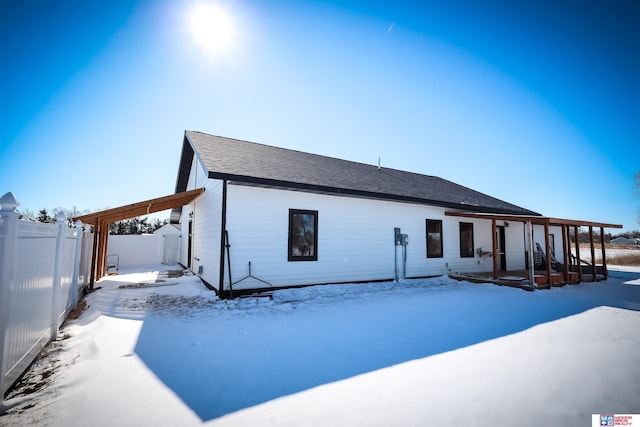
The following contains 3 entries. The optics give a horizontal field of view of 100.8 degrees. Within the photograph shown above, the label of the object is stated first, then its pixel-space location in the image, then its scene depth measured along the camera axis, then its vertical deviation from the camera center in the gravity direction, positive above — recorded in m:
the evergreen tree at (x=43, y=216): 29.93 +1.74
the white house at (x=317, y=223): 7.22 +0.42
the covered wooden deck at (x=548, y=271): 8.85 -1.33
